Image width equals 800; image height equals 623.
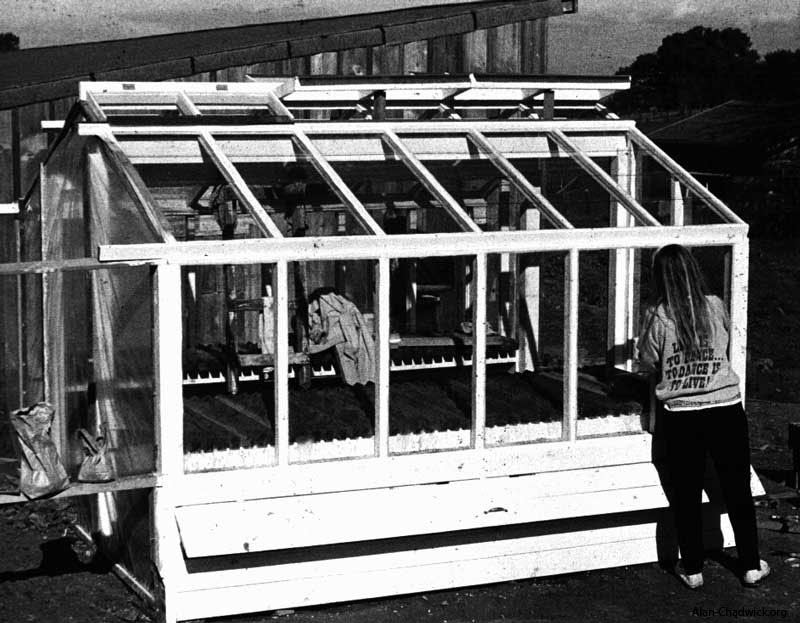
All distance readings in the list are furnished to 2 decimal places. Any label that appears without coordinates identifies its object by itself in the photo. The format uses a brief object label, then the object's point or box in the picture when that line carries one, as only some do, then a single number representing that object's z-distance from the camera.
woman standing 7.12
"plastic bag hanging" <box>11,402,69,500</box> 6.29
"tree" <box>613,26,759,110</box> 55.66
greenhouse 6.75
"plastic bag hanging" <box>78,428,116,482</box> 6.56
